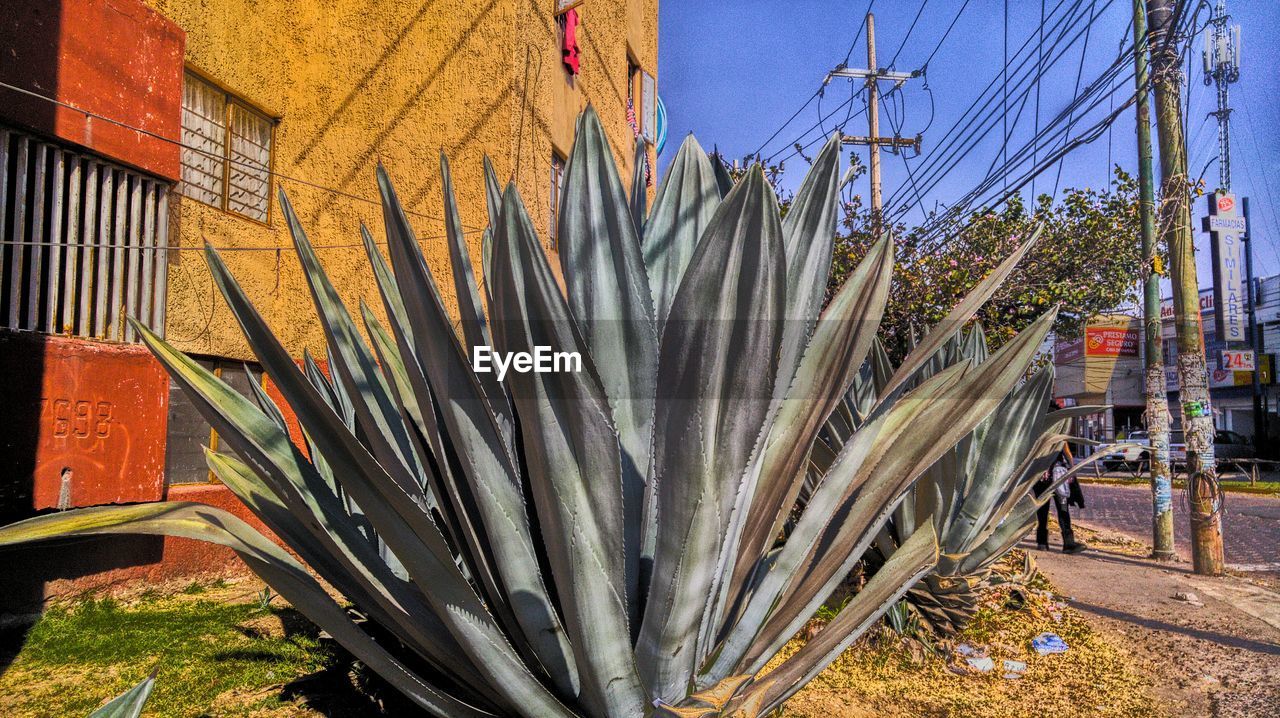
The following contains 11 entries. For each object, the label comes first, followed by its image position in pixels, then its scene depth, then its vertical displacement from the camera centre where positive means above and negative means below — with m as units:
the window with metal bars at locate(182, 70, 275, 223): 5.57 +1.91
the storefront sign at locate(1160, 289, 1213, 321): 32.27 +3.66
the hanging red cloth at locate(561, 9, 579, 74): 7.99 +3.75
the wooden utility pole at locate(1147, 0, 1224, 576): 6.61 +1.29
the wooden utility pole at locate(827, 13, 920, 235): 17.28 +6.91
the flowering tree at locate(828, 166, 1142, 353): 8.44 +1.56
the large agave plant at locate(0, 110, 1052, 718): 1.07 -0.12
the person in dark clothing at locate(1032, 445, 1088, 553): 7.03 -1.18
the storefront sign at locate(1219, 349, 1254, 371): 26.94 +0.91
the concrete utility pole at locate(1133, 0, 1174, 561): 7.04 +0.51
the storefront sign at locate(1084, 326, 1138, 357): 29.27 +1.79
